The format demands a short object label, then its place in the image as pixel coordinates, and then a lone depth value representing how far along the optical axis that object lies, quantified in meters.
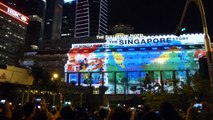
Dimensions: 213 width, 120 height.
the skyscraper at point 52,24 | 189.25
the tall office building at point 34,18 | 174.12
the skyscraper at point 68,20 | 187.75
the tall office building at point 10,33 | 123.94
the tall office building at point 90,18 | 159.00
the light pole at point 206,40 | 9.66
